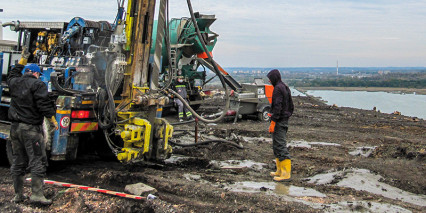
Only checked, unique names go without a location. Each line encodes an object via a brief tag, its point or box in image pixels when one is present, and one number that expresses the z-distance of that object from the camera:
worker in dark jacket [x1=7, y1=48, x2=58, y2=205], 5.19
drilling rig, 6.24
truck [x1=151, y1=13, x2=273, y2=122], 13.35
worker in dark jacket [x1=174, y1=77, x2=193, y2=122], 12.91
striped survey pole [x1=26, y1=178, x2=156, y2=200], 5.19
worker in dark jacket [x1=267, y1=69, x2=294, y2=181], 6.62
